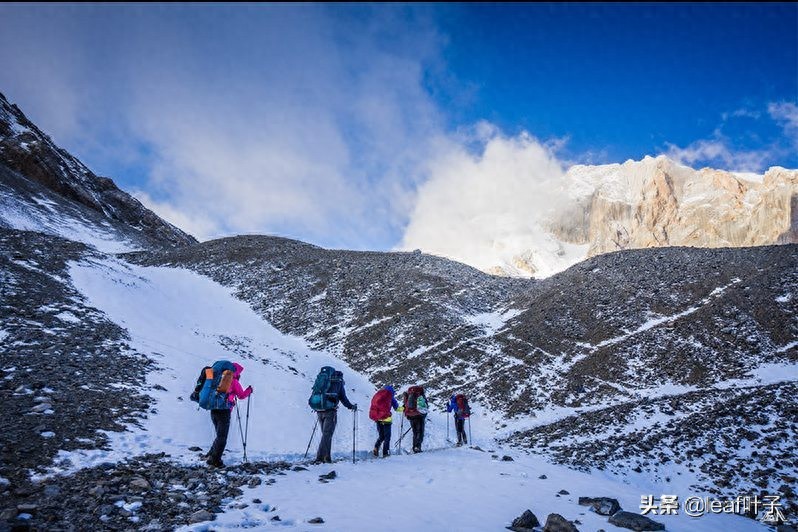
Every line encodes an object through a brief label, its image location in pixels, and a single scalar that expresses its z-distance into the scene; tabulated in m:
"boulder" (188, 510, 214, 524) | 6.57
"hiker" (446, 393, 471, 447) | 18.06
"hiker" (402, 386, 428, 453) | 15.63
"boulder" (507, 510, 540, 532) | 7.43
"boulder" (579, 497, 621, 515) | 8.66
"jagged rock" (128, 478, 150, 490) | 7.66
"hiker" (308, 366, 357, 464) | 11.78
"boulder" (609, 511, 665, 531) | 7.84
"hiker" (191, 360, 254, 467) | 10.02
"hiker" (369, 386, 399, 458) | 13.64
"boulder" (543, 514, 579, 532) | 7.27
